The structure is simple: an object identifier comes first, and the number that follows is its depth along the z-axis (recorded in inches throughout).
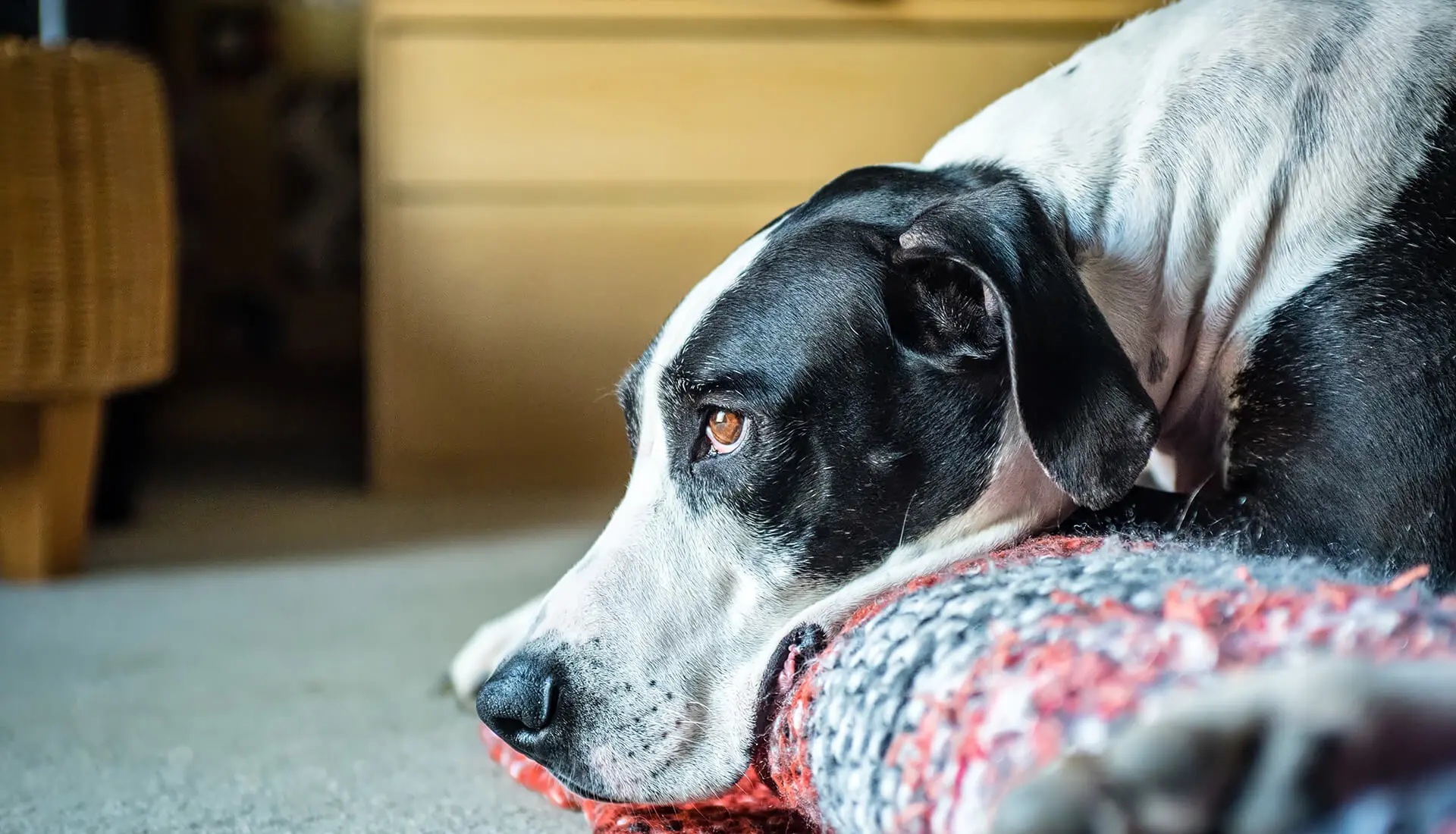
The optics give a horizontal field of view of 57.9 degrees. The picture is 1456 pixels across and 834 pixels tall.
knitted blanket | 22.4
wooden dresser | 101.7
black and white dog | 35.6
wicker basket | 69.9
